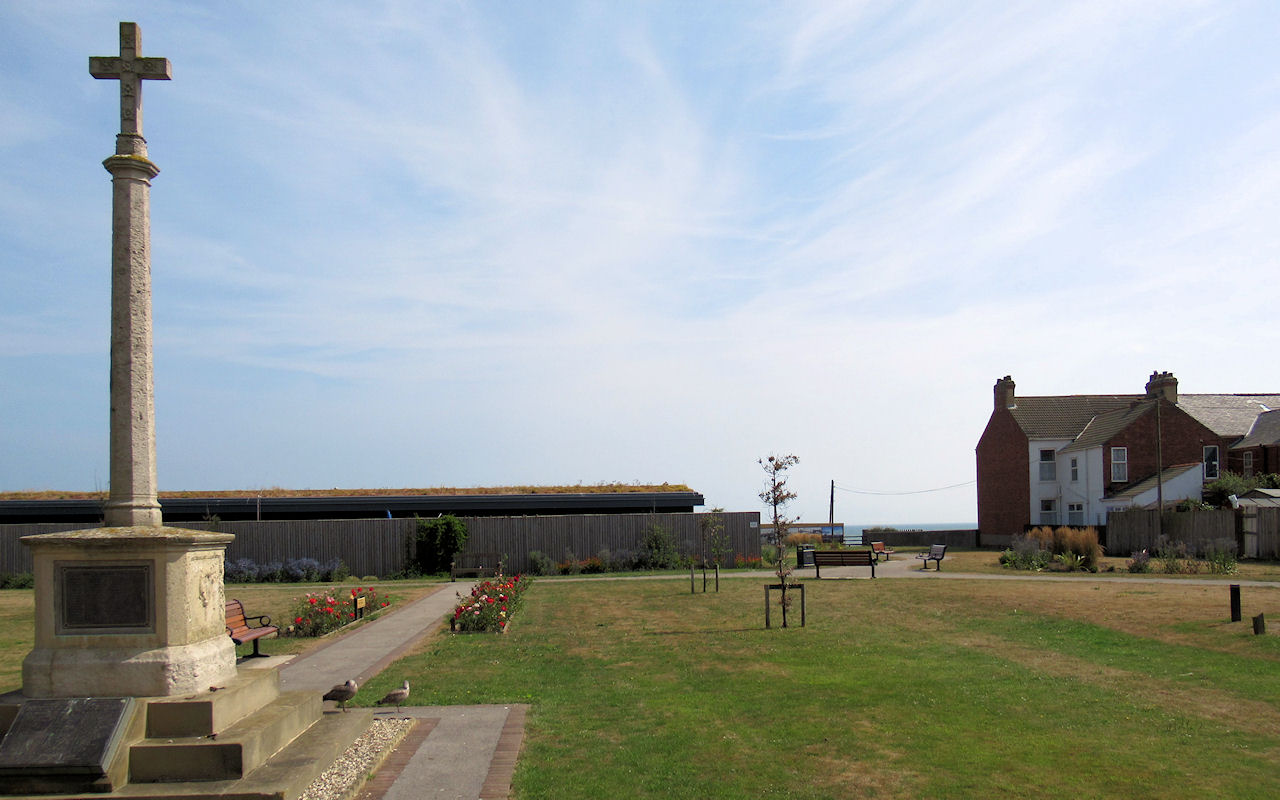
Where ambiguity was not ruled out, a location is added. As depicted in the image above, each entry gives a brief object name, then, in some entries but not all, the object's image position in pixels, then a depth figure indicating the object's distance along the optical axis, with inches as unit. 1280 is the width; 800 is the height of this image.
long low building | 1411.2
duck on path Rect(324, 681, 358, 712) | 332.2
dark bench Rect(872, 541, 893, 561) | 1569.6
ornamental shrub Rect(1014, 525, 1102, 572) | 1114.7
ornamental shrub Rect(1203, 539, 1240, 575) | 1005.8
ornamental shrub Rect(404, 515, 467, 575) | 1270.9
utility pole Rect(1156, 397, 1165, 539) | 1325.0
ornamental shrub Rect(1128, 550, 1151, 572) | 1048.8
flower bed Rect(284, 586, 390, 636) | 631.8
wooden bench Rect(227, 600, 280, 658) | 477.7
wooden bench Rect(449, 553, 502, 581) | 1196.5
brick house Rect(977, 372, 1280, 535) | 1689.2
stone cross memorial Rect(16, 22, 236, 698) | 259.6
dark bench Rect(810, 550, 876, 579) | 1152.9
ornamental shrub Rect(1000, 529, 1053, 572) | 1166.3
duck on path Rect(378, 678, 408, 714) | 352.5
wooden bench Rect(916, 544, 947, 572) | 1163.4
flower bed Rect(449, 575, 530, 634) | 620.7
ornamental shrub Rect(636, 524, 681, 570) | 1307.8
